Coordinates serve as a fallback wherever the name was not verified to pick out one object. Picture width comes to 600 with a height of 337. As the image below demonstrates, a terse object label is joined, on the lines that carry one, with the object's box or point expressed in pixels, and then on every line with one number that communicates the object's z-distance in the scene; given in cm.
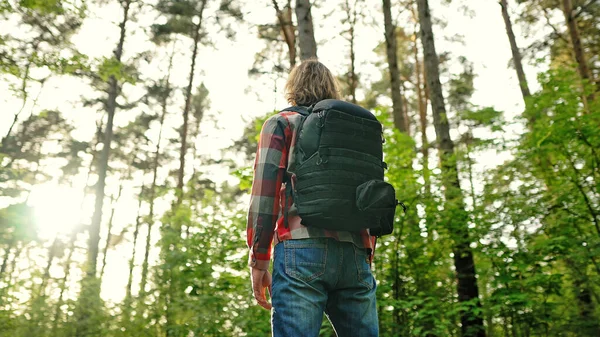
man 184
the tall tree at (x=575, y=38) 966
